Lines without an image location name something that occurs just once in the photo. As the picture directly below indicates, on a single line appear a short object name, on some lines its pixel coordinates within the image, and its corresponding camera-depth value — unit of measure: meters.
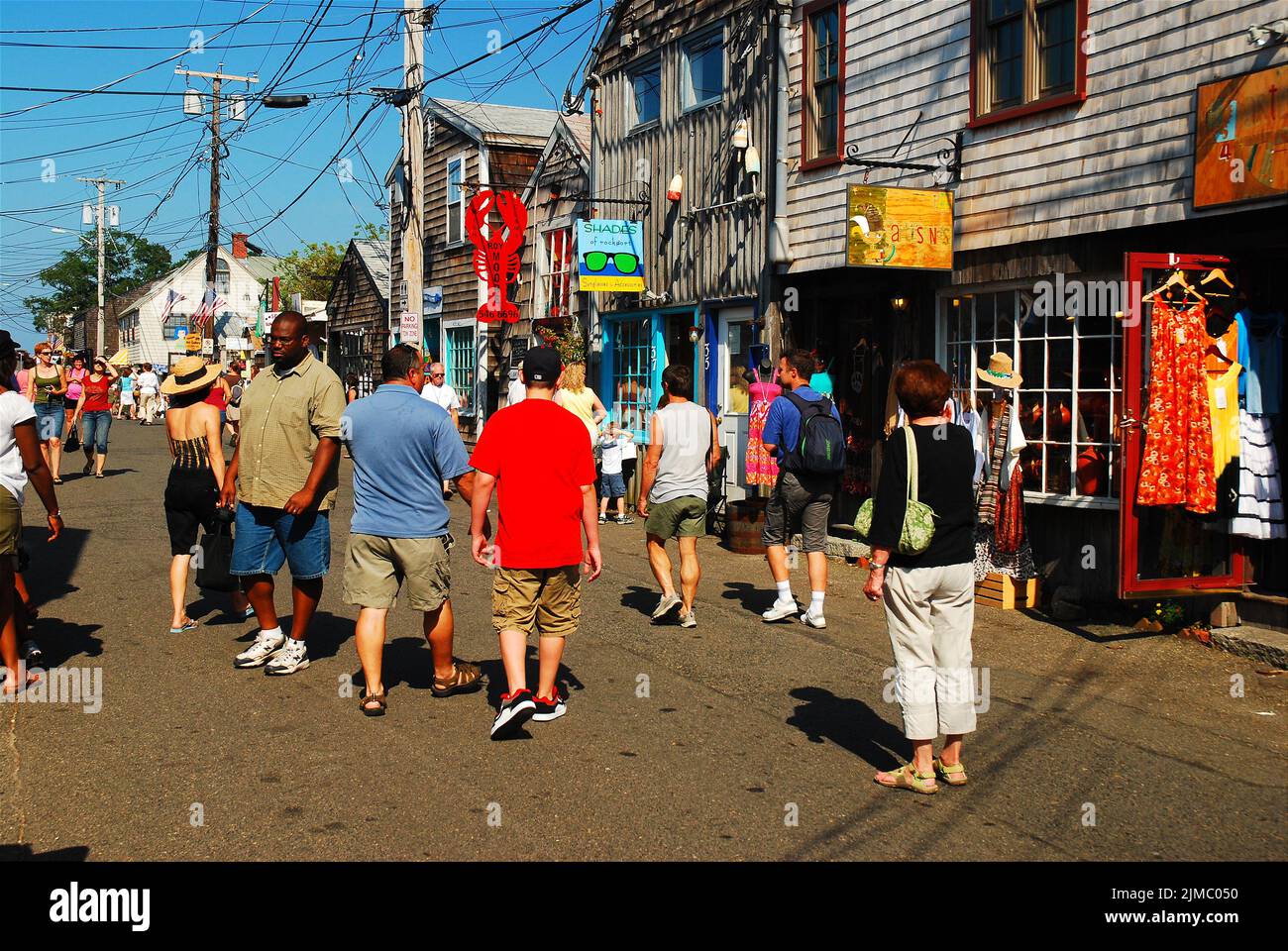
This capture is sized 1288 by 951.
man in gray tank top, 8.79
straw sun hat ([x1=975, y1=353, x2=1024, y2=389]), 9.87
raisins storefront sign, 10.37
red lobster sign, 19.39
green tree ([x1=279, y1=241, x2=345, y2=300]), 53.47
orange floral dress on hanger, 8.26
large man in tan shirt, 7.00
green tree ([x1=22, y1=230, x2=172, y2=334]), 103.56
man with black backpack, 8.81
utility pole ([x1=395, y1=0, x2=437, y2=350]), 18.12
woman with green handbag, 5.32
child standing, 14.64
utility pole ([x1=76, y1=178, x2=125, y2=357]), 62.56
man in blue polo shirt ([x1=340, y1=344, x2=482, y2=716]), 6.40
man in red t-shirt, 6.08
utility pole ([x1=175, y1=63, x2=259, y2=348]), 34.47
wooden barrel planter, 12.24
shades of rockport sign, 15.78
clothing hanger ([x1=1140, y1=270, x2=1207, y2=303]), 8.21
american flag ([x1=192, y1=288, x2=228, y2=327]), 35.69
